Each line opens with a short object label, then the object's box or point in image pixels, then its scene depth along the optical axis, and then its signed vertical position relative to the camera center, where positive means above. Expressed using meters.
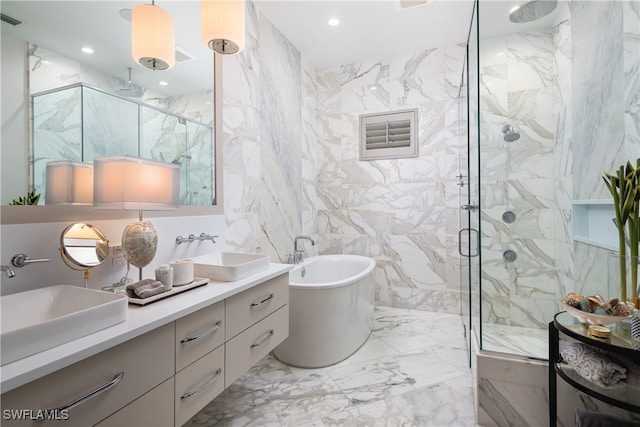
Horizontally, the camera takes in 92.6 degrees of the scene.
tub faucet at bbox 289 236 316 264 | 2.90 -0.38
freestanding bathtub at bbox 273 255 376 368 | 2.16 -0.79
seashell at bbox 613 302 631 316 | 1.14 -0.36
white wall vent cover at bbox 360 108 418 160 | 3.31 +0.89
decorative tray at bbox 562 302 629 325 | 1.15 -0.40
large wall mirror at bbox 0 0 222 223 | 1.08 +0.53
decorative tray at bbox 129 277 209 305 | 1.13 -0.31
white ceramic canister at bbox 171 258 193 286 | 1.38 -0.26
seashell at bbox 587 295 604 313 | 1.19 -0.35
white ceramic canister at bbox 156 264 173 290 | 1.28 -0.25
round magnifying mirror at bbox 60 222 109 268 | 1.22 -0.12
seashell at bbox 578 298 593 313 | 1.20 -0.36
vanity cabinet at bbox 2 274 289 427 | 0.75 -0.49
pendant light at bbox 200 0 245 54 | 1.67 +1.06
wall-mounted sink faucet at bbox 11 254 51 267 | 1.07 -0.16
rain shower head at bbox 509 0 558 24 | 1.97 +1.32
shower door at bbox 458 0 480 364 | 1.98 +0.16
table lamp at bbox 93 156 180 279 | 1.14 +0.10
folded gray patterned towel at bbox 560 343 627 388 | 1.09 -0.56
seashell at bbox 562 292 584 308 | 1.25 -0.36
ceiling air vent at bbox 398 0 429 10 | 2.47 +1.72
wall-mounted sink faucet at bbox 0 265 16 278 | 0.99 -0.18
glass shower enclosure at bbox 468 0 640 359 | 1.77 +0.35
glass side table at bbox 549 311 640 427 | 1.06 -0.63
